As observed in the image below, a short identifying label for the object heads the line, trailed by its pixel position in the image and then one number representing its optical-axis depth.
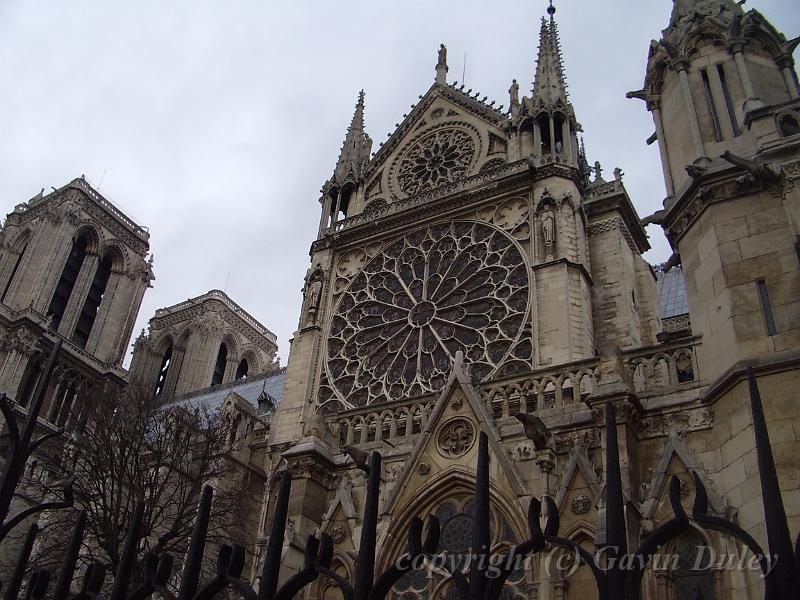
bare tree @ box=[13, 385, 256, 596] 15.73
